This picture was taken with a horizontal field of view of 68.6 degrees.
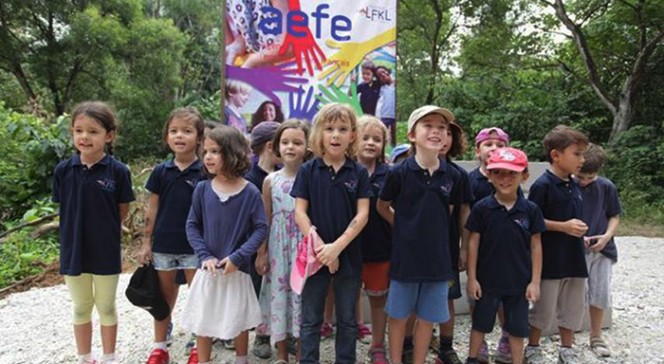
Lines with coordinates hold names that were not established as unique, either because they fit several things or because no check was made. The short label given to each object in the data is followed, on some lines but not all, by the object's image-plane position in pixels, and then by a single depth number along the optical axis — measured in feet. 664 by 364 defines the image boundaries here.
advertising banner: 13.74
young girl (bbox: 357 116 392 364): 9.89
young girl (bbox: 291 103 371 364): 8.79
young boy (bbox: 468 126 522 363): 10.44
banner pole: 13.38
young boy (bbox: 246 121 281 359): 10.52
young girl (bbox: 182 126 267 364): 8.78
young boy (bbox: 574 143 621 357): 10.98
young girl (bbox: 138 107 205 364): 9.79
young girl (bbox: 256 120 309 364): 9.51
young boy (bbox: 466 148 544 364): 9.34
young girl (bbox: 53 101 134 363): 9.20
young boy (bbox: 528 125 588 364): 9.97
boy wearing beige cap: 8.78
